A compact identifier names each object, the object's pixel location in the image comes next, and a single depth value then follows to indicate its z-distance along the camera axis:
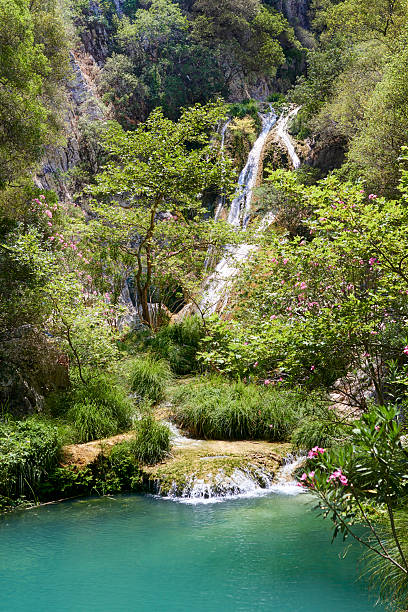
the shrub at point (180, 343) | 11.14
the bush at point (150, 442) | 7.46
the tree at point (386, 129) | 10.55
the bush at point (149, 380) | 9.55
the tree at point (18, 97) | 9.30
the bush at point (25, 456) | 6.39
